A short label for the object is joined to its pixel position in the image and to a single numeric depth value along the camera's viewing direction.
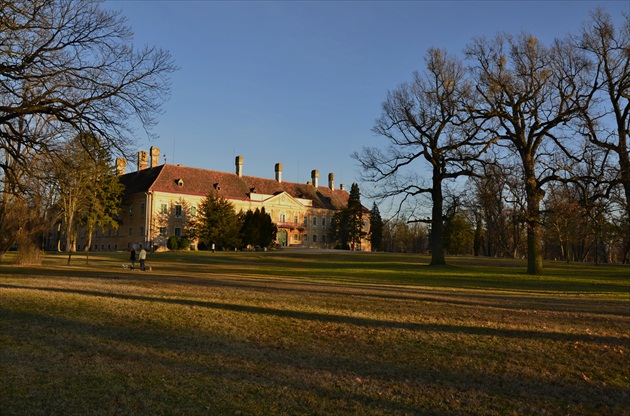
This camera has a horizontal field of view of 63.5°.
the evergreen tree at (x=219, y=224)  58.88
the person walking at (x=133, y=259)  27.45
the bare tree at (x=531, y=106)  28.09
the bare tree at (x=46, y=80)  14.39
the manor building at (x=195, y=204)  65.88
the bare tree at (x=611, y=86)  26.95
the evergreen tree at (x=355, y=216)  77.31
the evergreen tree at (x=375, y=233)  84.69
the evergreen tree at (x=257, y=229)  62.56
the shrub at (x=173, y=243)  57.84
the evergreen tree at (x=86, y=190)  16.08
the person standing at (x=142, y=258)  26.34
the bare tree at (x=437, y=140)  31.66
